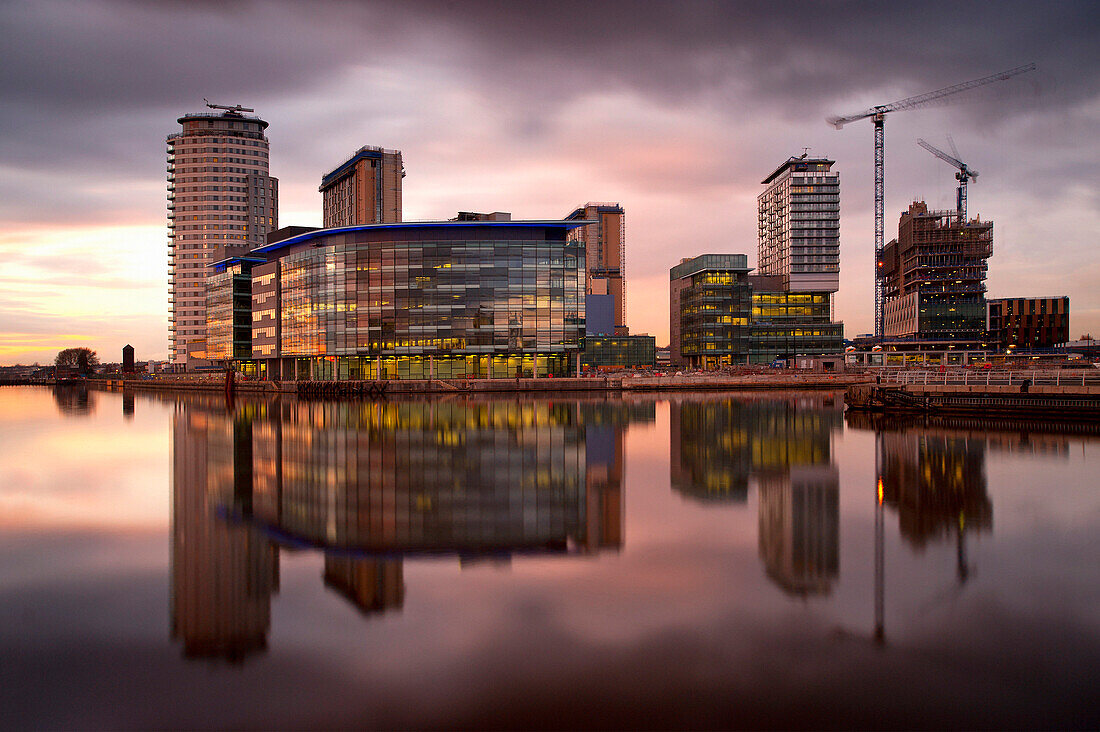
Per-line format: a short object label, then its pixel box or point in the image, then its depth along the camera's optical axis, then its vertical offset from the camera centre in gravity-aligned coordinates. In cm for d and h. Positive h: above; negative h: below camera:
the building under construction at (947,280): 17650 +2077
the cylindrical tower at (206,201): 17975 +4240
